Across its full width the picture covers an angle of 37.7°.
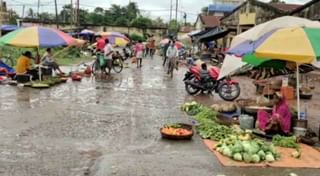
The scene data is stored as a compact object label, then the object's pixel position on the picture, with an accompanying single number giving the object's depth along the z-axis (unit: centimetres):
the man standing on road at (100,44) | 2445
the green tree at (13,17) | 5783
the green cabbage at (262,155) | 781
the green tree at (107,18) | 6863
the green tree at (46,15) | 7354
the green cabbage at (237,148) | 790
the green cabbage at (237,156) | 774
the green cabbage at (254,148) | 786
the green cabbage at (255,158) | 769
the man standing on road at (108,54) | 2220
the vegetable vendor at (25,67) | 1725
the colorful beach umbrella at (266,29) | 1015
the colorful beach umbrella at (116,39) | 3468
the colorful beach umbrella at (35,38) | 1600
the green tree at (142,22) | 6468
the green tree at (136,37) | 5816
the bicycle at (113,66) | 2253
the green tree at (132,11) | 7144
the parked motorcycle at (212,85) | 1562
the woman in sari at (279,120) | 956
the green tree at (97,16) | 6675
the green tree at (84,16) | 6606
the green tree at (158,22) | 7572
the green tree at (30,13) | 7051
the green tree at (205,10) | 7138
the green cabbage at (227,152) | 796
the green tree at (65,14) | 6886
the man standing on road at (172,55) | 2350
